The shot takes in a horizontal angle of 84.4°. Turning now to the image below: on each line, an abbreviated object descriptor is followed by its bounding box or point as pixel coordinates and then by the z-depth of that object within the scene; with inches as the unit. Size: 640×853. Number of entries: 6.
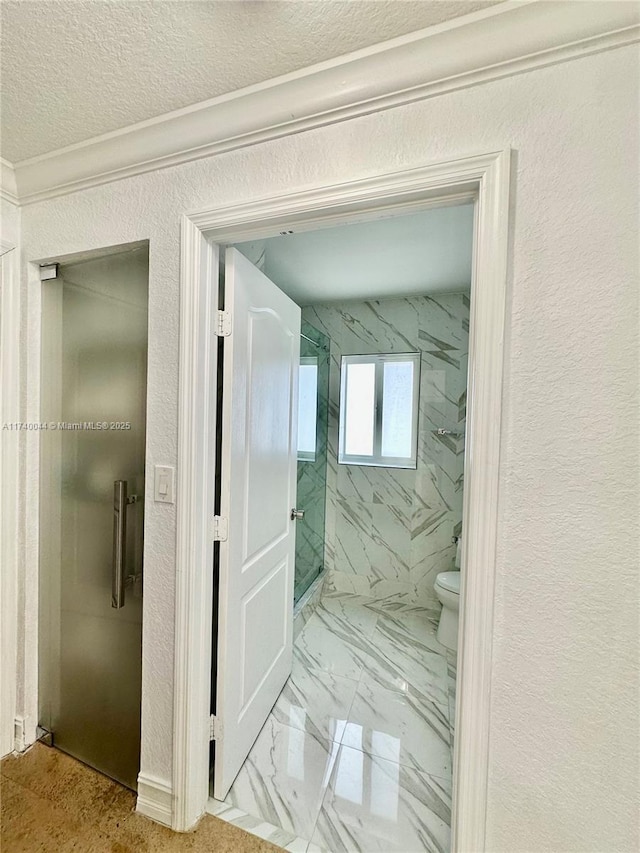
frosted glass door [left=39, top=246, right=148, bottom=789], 53.8
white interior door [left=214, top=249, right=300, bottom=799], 51.5
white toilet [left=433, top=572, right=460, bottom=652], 87.7
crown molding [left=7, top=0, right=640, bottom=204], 32.2
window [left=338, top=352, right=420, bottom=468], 114.8
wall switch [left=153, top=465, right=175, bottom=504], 49.2
